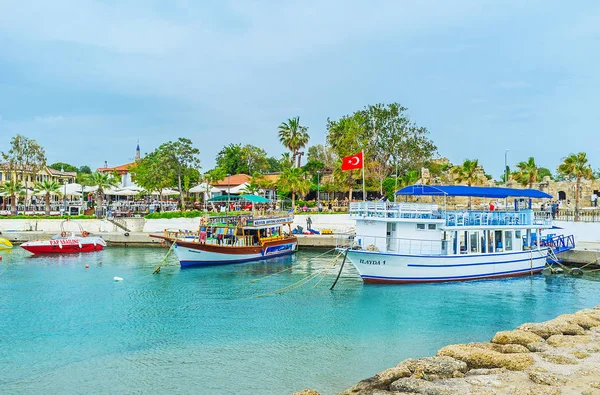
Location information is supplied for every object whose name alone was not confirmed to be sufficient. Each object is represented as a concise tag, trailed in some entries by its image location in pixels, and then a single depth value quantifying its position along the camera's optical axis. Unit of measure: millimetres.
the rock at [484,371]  12320
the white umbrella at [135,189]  61766
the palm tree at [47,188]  54375
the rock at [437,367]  12273
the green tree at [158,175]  57344
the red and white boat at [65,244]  40312
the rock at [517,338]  14828
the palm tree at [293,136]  73312
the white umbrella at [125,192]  59812
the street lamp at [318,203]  54503
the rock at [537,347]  14117
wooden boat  34500
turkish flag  30698
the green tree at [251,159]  82438
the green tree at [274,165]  99750
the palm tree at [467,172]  54581
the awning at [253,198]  43900
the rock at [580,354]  13259
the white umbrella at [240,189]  59781
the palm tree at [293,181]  58844
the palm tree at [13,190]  55438
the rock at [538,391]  10508
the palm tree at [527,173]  52500
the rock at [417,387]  10859
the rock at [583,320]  16875
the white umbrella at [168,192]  60688
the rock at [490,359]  12672
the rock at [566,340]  14510
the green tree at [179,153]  58625
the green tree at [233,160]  81938
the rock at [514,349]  13885
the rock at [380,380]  11922
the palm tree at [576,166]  44906
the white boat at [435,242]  26984
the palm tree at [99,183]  54100
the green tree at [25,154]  57750
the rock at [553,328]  15875
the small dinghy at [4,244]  42875
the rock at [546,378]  11180
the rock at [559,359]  12805
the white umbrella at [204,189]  58006
